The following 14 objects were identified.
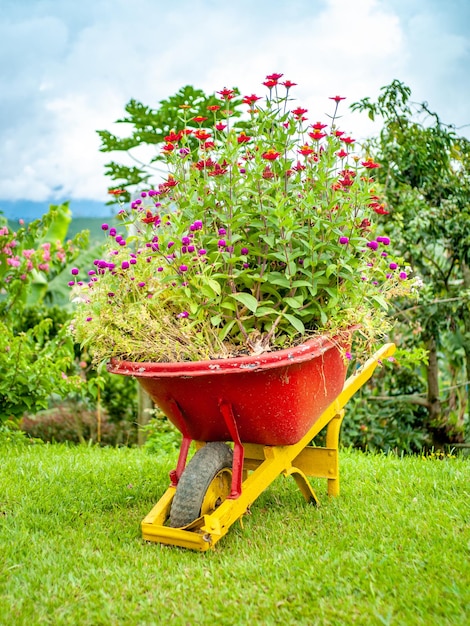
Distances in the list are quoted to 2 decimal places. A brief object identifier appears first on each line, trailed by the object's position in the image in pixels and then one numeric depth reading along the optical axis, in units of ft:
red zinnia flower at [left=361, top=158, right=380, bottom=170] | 8.39
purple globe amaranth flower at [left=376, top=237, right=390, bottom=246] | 8.23
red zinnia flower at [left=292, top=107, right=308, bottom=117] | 8.19
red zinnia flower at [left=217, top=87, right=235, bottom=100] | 7.95
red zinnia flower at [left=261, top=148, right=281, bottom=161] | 7.56
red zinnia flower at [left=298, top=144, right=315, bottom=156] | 8.18
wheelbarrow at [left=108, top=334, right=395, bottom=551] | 7.44
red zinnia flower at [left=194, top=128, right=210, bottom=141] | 7.98
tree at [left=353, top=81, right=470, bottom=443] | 16.58
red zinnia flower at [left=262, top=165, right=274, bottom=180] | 7.99
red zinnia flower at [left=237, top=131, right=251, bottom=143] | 8.09
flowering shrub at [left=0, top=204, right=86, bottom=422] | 14.57
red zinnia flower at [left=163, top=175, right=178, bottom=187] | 8.30
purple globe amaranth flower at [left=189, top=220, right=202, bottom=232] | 7.82
